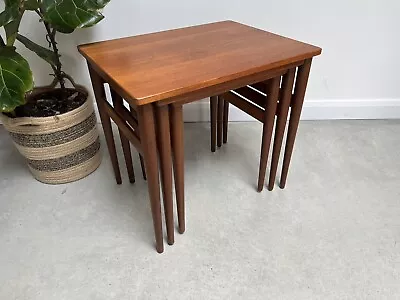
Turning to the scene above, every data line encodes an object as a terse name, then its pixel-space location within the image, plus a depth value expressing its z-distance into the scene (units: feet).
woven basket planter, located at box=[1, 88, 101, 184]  4.30
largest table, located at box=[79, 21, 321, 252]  3.01
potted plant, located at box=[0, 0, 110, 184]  3.31
